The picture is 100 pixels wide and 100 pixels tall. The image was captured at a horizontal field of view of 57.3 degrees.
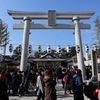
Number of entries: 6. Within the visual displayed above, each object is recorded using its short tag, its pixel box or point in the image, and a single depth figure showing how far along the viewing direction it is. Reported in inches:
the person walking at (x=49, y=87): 112.4
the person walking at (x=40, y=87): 152.0
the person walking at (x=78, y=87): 130.8
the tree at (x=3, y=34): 767.2
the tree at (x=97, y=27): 763.0
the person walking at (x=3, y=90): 88.7
